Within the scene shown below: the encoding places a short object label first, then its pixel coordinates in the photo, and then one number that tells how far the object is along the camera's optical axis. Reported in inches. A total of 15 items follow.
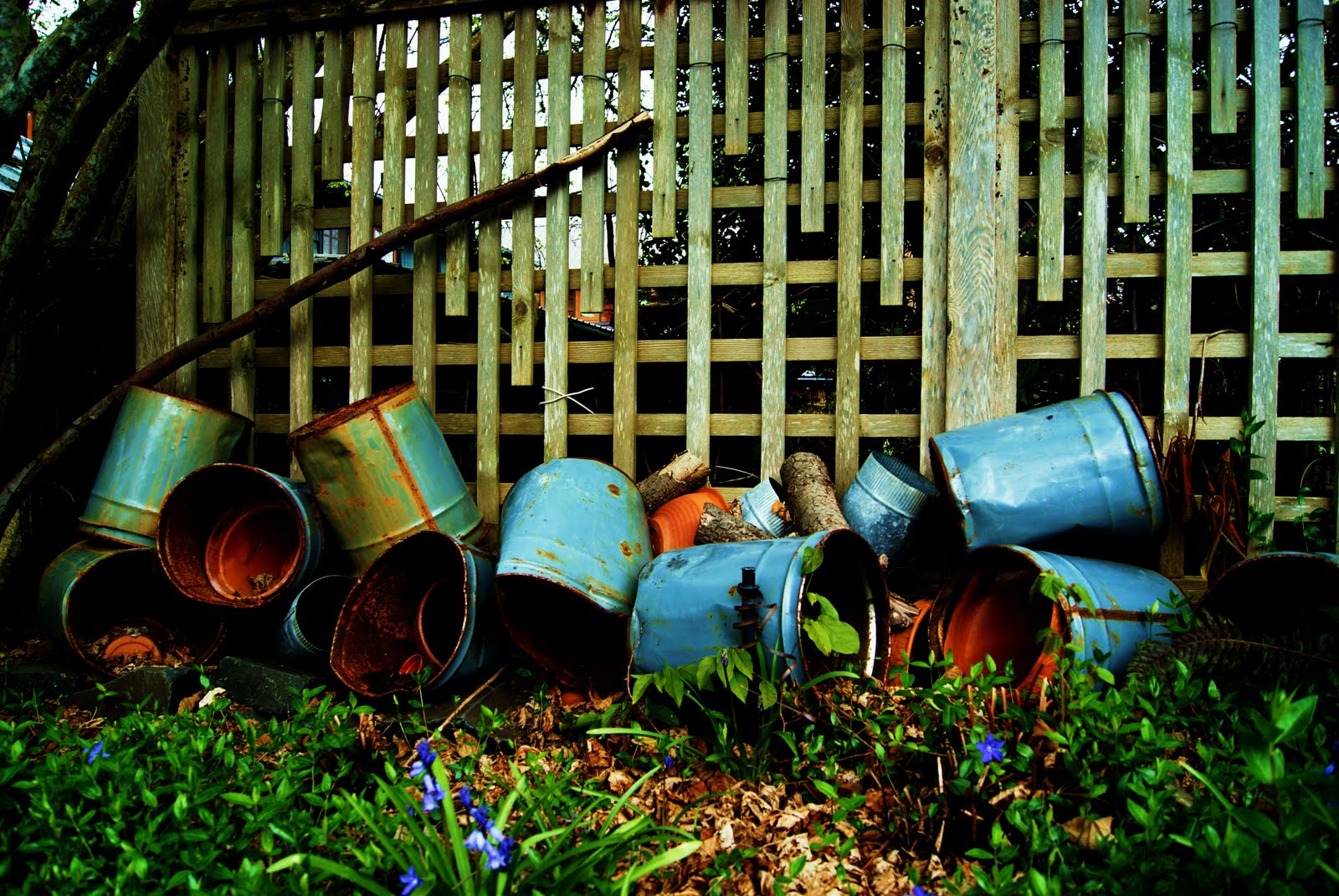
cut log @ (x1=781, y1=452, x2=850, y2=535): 98.0
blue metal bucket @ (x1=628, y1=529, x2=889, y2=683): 74.1
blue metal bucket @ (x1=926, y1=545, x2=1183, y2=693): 77.2
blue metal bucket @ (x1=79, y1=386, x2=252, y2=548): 109.3
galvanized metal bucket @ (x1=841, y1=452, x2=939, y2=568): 101.5
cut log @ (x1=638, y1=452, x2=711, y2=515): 110.3
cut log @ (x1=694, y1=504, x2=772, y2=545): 101.0
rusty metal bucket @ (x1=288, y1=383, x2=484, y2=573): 100.6
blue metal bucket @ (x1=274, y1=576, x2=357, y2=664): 101.0
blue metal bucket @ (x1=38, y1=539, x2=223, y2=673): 103.3
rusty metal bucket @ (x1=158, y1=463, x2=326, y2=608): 102.7
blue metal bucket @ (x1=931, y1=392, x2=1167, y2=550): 88.3
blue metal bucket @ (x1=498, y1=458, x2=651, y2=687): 86.6
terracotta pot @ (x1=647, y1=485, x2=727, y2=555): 103.3
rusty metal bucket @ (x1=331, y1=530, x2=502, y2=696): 89.4
